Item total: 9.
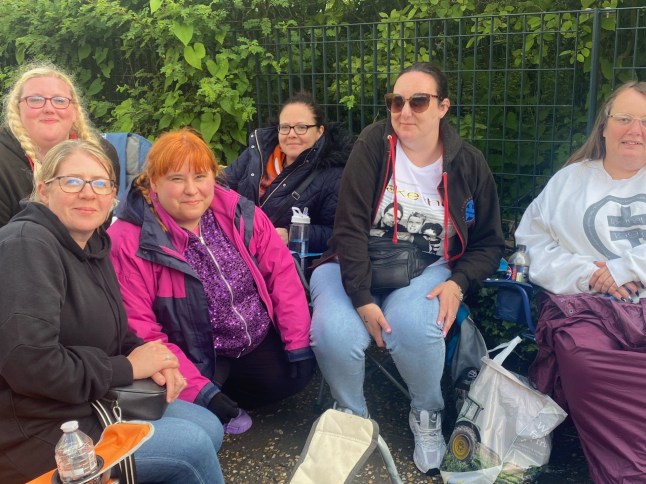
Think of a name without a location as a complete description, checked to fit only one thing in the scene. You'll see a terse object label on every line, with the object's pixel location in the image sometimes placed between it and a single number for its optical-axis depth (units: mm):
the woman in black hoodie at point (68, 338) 1979
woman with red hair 2801
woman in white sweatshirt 2568
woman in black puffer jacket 3867
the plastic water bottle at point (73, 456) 1625
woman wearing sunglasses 2998
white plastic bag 2787
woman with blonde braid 3025
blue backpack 3967
